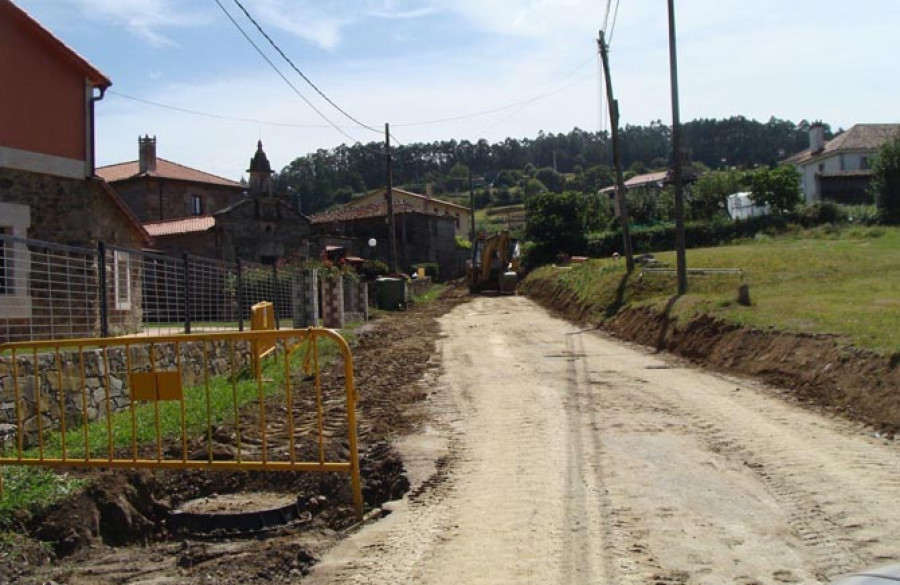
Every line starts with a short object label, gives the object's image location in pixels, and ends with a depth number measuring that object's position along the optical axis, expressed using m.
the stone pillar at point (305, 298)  24.16
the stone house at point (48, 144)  15.70
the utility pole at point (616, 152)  29.59
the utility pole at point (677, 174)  22.14
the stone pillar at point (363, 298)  30.75
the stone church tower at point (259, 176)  48.75
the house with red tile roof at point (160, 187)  52.34
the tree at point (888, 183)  47.72
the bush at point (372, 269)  50.97
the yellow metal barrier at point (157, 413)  6.93
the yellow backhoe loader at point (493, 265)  42.89
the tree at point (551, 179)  122.62
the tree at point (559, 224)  51.00
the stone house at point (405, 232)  65.06
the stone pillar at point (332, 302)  26.17
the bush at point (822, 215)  48.75
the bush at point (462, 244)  71.56
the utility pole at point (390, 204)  38.38
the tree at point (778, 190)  51.12
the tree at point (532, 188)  109.18
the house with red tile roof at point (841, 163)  64.38
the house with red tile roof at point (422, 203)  81.81
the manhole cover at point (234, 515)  6.77
